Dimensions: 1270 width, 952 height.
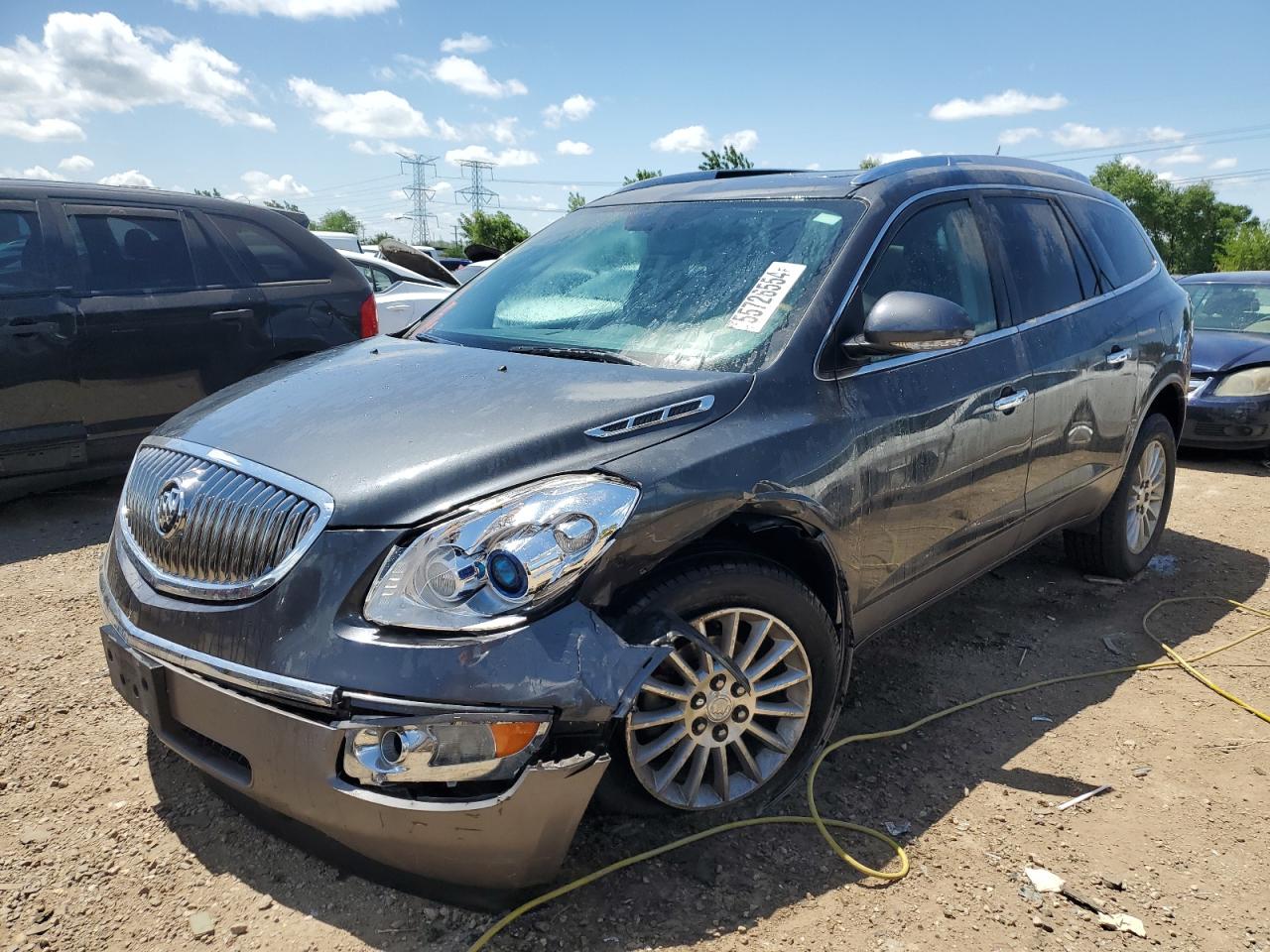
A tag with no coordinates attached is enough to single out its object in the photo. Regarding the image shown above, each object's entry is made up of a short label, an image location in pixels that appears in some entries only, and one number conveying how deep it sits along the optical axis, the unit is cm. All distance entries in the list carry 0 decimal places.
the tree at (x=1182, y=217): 8406
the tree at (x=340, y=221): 10581
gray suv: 197
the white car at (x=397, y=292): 889
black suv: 502
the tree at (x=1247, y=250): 7406
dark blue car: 741
